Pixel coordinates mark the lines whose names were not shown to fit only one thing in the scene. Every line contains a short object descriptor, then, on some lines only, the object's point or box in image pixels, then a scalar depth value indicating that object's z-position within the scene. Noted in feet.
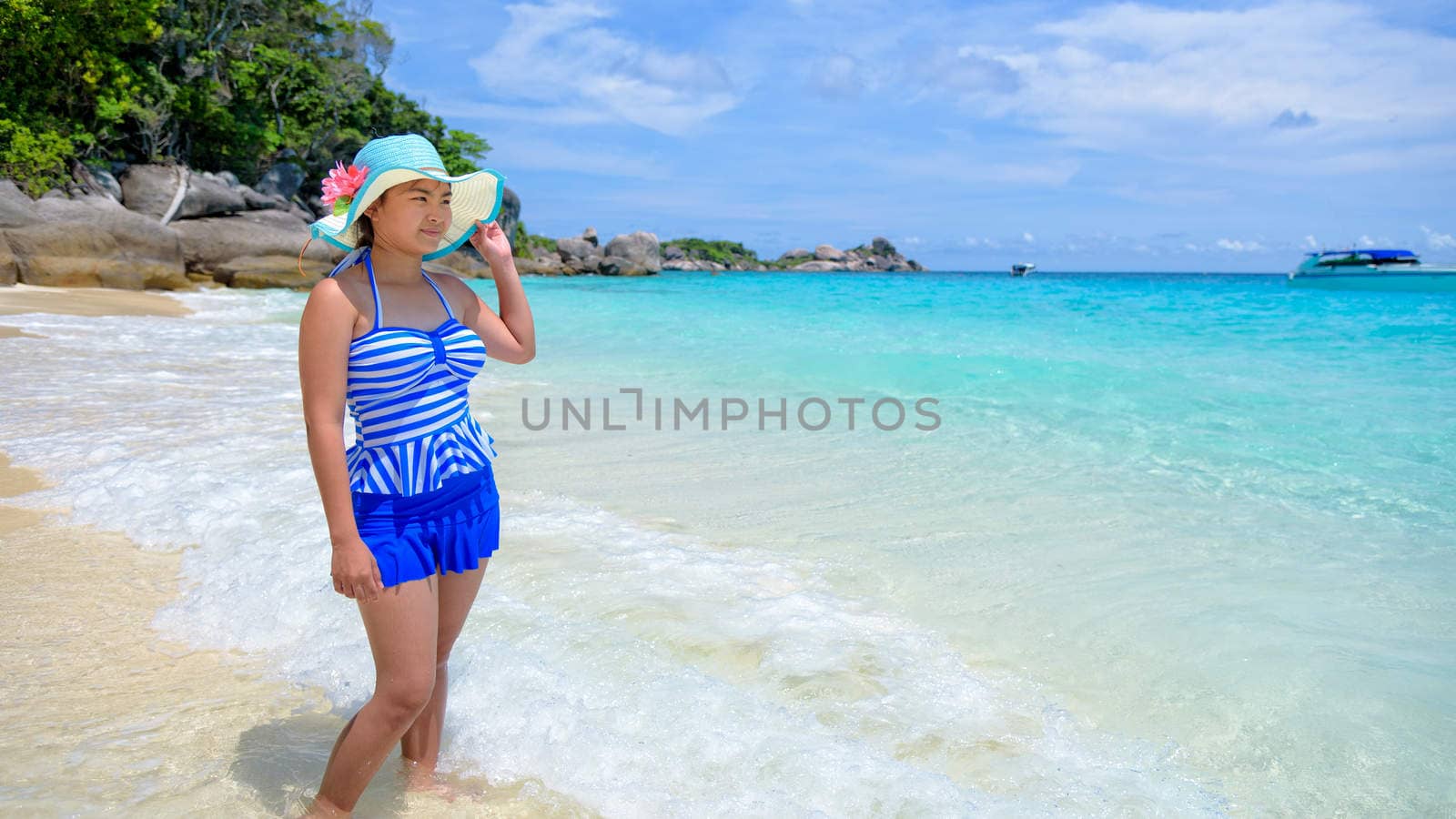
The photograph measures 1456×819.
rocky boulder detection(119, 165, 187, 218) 86.12
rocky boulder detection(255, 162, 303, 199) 112.98
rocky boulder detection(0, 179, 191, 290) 61.31
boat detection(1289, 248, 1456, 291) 138.31
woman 6.34
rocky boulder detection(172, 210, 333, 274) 80.94
